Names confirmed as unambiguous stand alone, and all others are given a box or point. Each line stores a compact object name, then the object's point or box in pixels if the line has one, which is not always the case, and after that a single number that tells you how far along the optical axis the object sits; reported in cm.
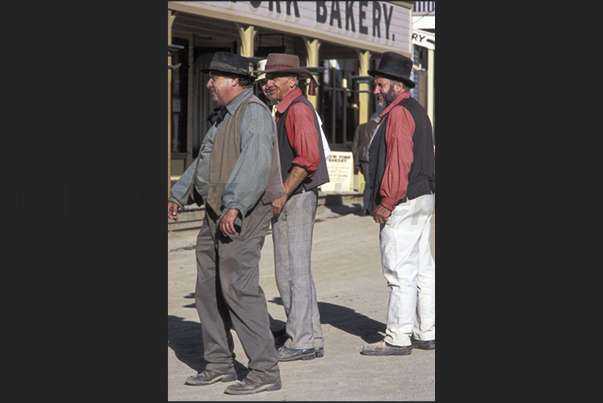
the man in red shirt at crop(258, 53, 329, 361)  980
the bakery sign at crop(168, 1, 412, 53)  2514
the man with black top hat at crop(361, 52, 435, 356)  966
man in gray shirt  787
